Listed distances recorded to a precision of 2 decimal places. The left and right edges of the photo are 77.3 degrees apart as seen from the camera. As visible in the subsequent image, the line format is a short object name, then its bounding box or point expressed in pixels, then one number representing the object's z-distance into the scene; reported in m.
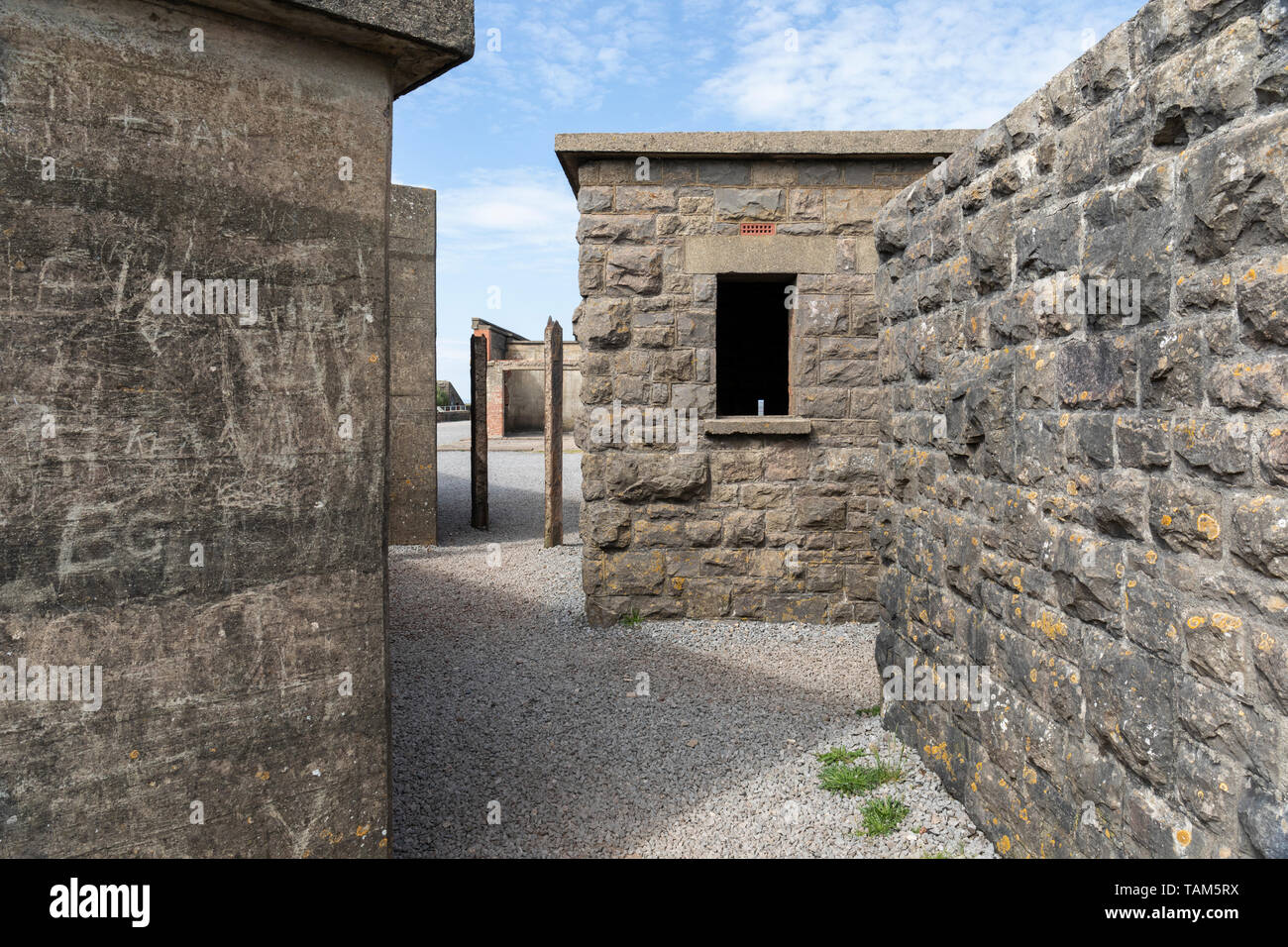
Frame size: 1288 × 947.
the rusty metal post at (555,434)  9.16
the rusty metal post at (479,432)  10.36
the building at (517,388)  25.02
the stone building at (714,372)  6.16
